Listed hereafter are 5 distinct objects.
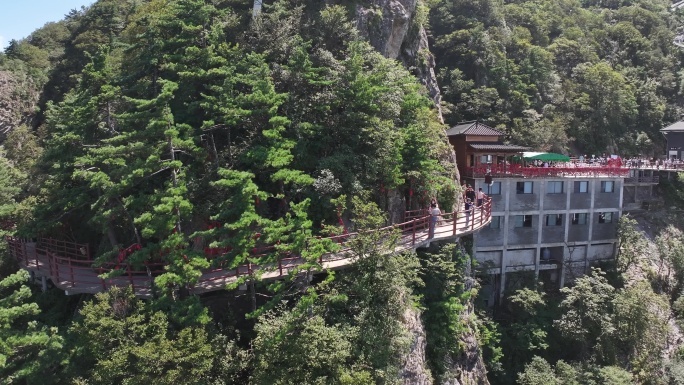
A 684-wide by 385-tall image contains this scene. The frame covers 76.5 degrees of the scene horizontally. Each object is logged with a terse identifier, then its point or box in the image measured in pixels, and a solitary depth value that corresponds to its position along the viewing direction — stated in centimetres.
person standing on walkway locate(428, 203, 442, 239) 1780
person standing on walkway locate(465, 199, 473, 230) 1952
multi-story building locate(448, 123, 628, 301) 2875
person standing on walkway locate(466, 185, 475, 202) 2659
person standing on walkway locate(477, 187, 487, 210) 2132
